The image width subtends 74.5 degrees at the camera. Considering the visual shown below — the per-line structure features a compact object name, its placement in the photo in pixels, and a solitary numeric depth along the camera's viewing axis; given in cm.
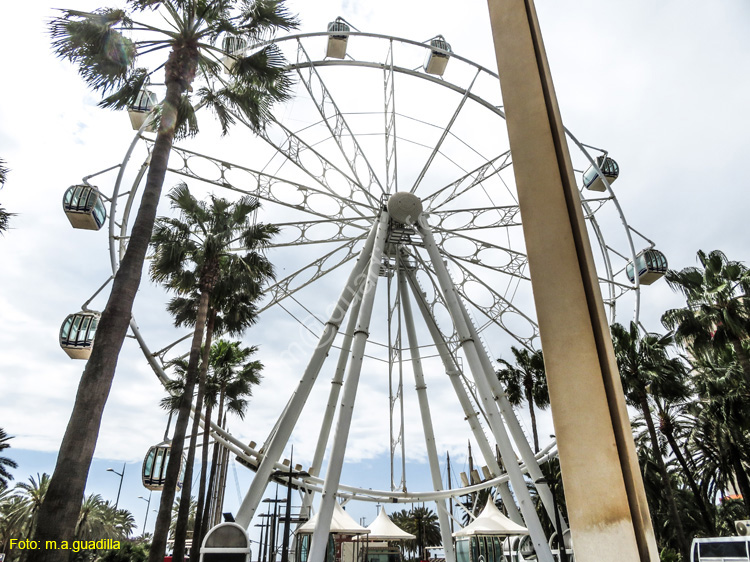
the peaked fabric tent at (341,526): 1605
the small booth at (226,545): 985
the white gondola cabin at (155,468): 1355
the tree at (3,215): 1233
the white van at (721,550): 1226
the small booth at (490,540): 1744
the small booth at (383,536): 2191
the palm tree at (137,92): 610
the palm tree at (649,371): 1862
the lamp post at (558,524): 963
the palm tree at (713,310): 1780
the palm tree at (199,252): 1549
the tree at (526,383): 2639
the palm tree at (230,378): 2114
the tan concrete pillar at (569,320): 171
